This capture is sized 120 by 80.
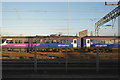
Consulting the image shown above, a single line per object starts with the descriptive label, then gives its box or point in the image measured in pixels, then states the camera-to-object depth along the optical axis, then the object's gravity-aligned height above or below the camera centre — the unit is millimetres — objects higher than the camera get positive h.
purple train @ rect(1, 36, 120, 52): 23688 +338
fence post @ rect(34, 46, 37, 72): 6634 -800
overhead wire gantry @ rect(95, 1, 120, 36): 17938 +4031
